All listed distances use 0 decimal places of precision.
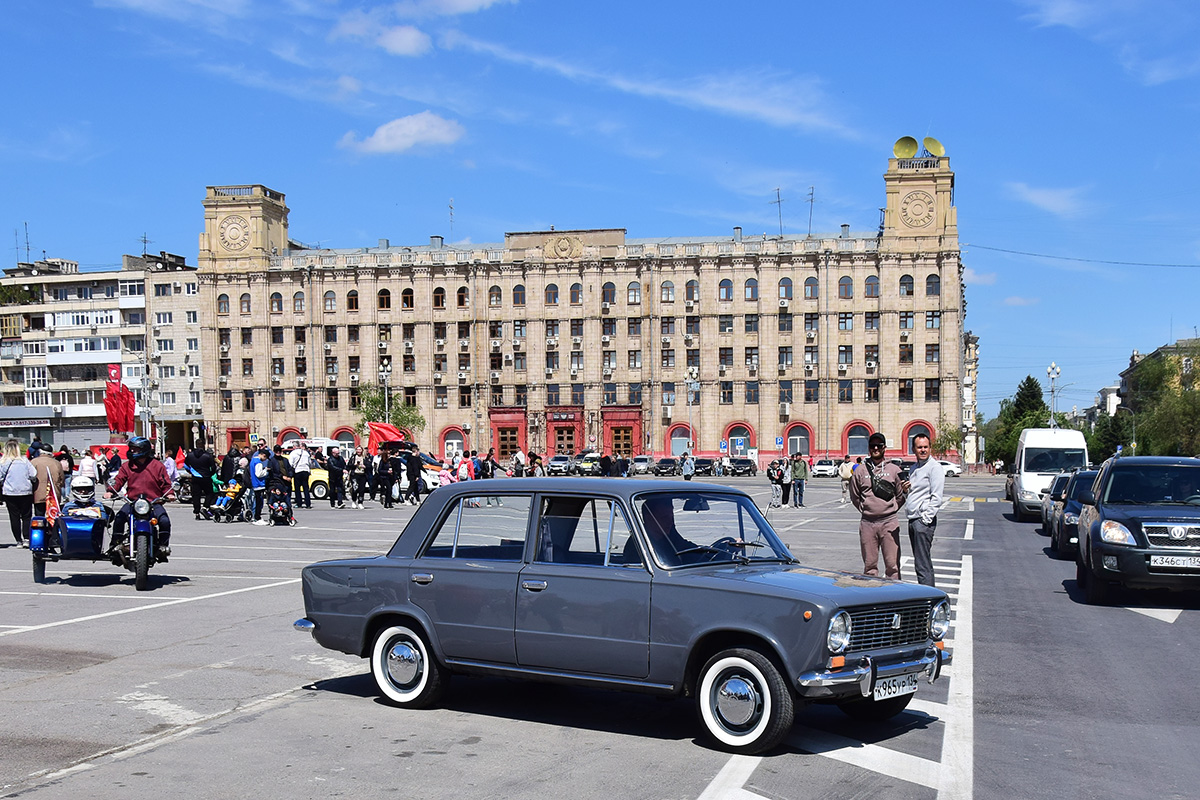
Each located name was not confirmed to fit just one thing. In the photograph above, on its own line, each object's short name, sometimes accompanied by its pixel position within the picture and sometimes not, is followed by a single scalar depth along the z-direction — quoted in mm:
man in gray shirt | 11836
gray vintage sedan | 6496
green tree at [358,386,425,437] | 82188
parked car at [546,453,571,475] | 70188
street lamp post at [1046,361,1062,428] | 96562
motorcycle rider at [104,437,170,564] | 13742
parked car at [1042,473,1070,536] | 23953
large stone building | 78375
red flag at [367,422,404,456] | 42188
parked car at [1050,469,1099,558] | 18953
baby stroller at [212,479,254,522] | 26000
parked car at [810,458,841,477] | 72875
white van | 30828
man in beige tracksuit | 11789
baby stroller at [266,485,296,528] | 25266
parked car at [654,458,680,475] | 69562
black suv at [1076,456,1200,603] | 12750
